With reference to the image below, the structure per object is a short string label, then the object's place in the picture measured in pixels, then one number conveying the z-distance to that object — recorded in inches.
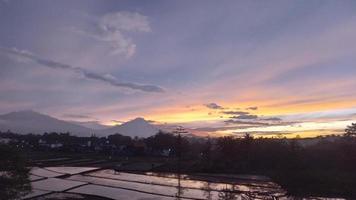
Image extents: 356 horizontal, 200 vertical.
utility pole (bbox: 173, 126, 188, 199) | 1155.9
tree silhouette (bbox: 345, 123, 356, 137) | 2327.5
